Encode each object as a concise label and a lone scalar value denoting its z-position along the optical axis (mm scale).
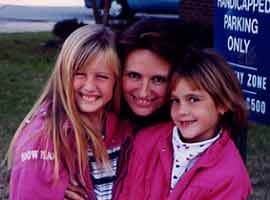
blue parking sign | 4203
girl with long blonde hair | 2779
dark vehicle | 17406
